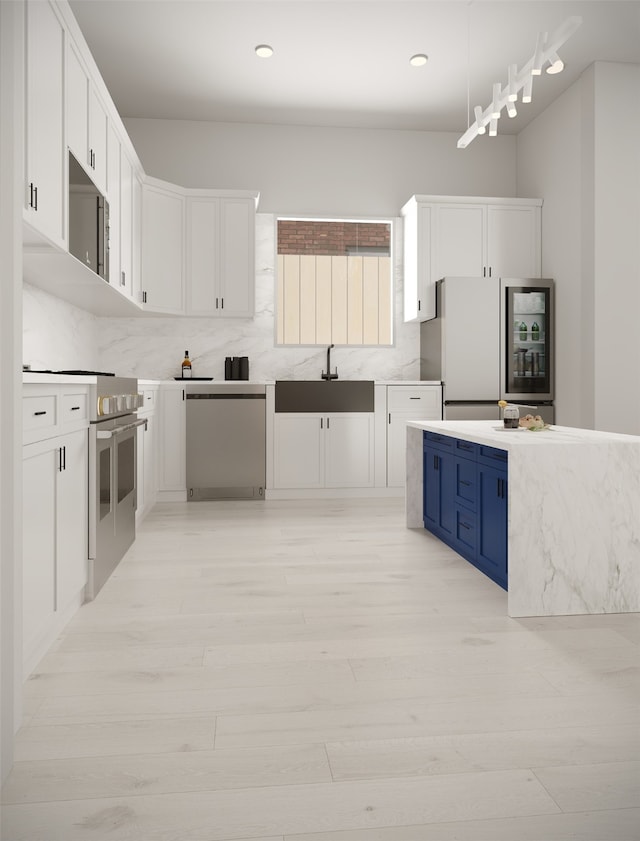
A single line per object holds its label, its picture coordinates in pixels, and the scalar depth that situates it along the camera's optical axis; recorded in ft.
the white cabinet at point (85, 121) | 9.66
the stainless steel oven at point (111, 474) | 8.73
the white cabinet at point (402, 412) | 16.93
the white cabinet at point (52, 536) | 6.17
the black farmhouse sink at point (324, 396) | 16.65
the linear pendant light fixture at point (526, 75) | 8.70
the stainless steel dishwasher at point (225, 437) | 16.31
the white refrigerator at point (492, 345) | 16.61
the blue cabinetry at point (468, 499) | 9.10
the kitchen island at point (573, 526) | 7.97
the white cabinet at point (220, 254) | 16.98
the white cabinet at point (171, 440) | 16.20
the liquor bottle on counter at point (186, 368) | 17.56
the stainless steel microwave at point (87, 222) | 9.84
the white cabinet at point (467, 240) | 17.37
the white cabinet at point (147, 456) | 13.65
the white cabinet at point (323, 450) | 16.66
